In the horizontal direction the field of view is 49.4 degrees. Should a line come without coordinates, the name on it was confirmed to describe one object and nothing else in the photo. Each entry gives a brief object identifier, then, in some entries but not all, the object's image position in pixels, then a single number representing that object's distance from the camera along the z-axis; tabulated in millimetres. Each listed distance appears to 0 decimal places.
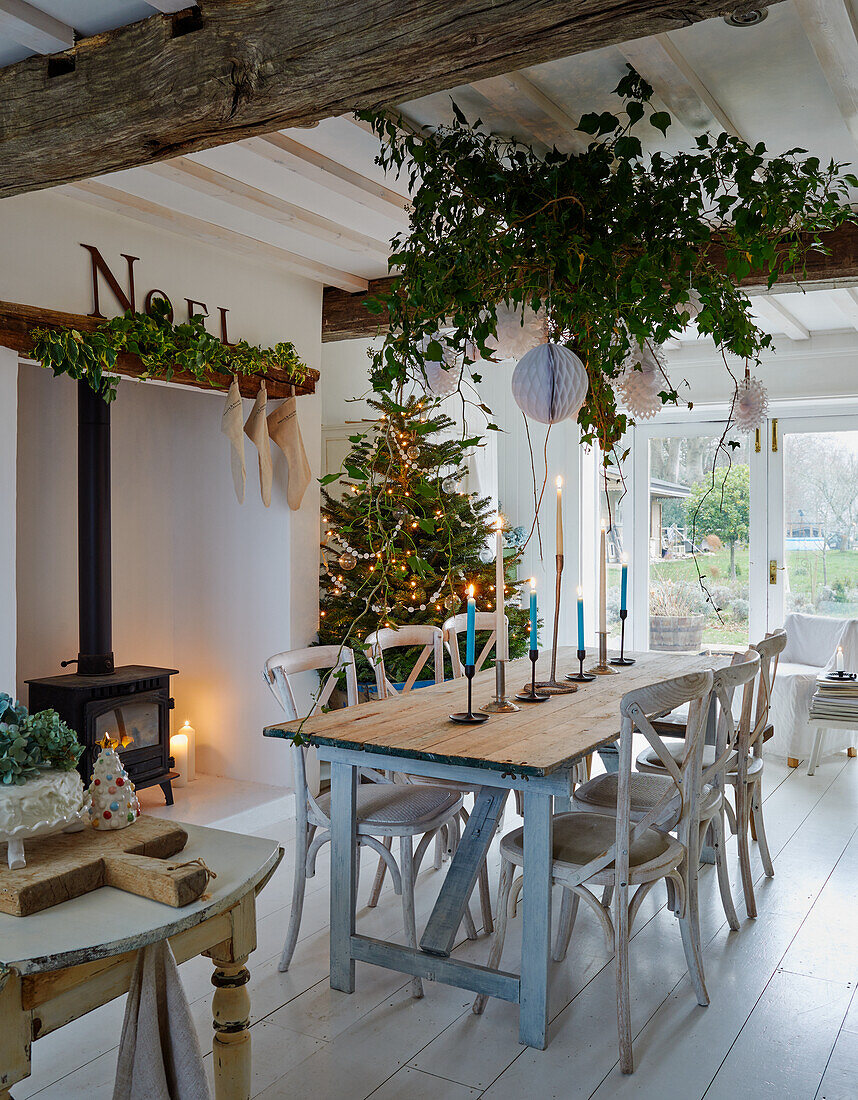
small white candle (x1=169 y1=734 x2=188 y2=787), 4551
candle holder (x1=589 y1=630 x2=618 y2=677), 3488
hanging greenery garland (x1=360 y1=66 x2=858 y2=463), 2723
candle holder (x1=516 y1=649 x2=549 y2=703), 2967
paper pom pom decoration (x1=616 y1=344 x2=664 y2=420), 3195
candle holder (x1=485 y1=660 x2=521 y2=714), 2811
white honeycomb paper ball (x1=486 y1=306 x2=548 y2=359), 3168
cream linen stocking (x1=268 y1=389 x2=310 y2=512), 4324
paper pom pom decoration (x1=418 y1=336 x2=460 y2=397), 3187
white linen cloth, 1538
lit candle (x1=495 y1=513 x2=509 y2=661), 2637
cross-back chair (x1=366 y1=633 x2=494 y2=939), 2984
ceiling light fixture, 2041
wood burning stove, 3721
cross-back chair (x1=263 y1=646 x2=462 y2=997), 2676
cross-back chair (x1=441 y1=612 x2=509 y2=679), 3676
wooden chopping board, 1537
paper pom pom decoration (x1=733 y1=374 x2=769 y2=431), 3436
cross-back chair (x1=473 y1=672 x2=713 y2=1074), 2248
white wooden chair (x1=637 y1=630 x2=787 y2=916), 3096
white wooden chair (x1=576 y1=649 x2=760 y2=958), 2635
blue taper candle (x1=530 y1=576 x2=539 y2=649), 2923
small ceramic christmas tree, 1829
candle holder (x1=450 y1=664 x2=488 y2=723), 2648
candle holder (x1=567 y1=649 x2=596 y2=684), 3318
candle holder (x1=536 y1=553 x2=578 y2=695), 3082
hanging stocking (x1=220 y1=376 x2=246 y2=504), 4016
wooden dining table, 2285
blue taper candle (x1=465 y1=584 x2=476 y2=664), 2532
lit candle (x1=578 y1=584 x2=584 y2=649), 3178
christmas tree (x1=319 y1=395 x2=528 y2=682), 4590
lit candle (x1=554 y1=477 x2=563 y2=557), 2963
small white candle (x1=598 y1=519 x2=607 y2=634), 3305
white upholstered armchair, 5188
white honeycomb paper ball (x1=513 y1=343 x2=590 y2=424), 2783
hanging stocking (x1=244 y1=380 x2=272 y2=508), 4191
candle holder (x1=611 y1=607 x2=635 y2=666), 3738
